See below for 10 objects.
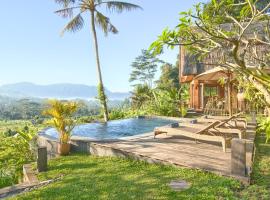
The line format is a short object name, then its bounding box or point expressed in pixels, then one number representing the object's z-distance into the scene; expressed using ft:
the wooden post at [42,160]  14.77
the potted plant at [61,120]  18.17
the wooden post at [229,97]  28.07
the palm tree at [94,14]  43.03
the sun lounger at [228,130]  18.36
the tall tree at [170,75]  80.61
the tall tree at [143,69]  117.23
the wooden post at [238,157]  11.93
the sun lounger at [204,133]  16.32
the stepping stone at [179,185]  11.38
